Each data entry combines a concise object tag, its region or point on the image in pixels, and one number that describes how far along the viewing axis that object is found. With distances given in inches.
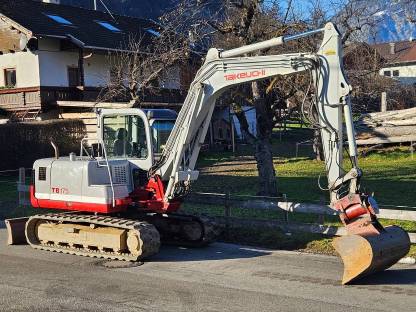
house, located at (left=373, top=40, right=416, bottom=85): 3094.0
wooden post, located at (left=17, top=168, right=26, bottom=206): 657.5
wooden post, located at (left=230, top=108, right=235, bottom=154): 1289.4
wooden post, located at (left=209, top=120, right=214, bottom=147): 1351.4
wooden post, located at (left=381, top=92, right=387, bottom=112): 1160.1
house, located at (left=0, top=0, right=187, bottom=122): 1201.6
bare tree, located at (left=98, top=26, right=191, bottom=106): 849.5
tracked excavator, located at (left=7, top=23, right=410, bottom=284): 360.2
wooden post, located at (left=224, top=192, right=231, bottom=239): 477.1
